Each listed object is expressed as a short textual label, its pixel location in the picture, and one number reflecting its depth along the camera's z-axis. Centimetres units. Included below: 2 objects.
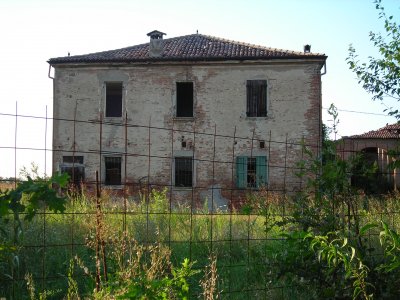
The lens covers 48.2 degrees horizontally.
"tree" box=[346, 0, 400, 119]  1272
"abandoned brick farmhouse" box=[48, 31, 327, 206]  1739
